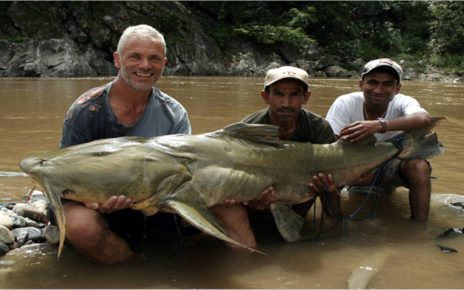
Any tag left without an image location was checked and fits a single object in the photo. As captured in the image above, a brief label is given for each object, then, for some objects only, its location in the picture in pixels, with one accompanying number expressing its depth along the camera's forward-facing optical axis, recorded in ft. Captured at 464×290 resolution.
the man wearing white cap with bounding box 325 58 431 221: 11.91
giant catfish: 8.71
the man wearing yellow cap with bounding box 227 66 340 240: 11.28
